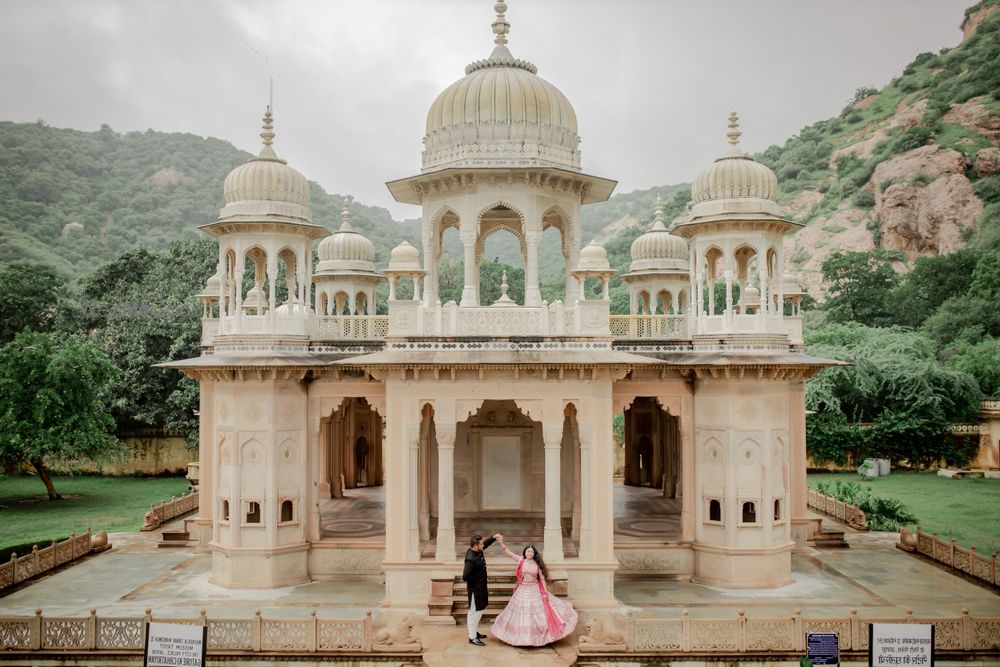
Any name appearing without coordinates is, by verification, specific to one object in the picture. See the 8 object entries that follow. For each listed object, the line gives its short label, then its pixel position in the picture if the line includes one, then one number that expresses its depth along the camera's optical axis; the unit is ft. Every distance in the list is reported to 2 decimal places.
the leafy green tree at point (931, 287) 157.99
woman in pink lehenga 40.78
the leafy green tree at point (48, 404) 83.10
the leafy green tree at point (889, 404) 109.70
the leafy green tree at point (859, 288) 162.40
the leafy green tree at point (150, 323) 114.21
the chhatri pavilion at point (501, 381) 48.98
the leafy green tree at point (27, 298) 131.23
